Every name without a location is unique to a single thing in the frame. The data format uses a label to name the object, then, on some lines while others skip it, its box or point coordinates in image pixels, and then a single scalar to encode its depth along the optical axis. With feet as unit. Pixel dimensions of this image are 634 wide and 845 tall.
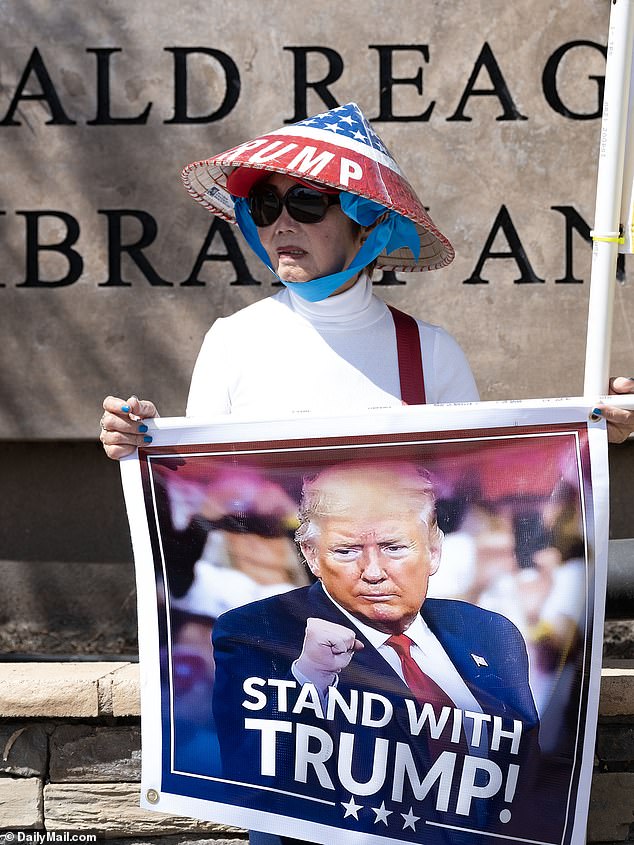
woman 7.83
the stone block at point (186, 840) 9.94
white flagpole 7.44
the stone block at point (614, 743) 9.71
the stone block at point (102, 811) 9.87
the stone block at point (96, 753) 9.85
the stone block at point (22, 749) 9.86
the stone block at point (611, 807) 9.73
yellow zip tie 7.56
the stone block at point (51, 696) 9.71
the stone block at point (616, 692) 9.59
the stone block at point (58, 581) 14.76
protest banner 7.68
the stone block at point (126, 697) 9.66
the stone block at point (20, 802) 9.87
